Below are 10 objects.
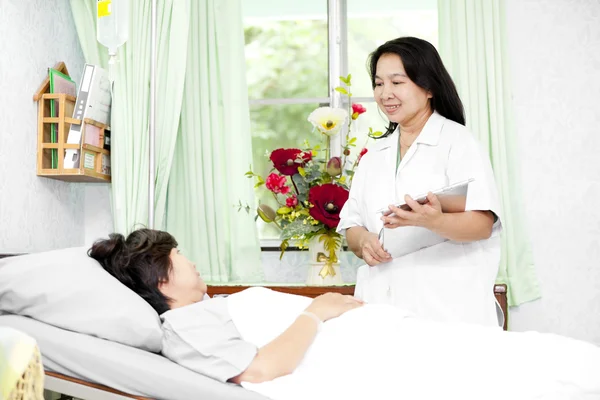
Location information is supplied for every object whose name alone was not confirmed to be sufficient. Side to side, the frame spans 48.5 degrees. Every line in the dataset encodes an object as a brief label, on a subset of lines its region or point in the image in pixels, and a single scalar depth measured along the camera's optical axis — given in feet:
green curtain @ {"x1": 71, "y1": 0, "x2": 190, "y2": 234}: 10.16
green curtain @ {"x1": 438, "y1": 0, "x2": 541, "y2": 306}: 9.81
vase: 8.87
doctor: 6.39
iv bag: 8.96
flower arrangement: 8.80
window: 11.21
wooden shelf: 9.27
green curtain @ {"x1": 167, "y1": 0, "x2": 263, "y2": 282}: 10.37
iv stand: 9.15
